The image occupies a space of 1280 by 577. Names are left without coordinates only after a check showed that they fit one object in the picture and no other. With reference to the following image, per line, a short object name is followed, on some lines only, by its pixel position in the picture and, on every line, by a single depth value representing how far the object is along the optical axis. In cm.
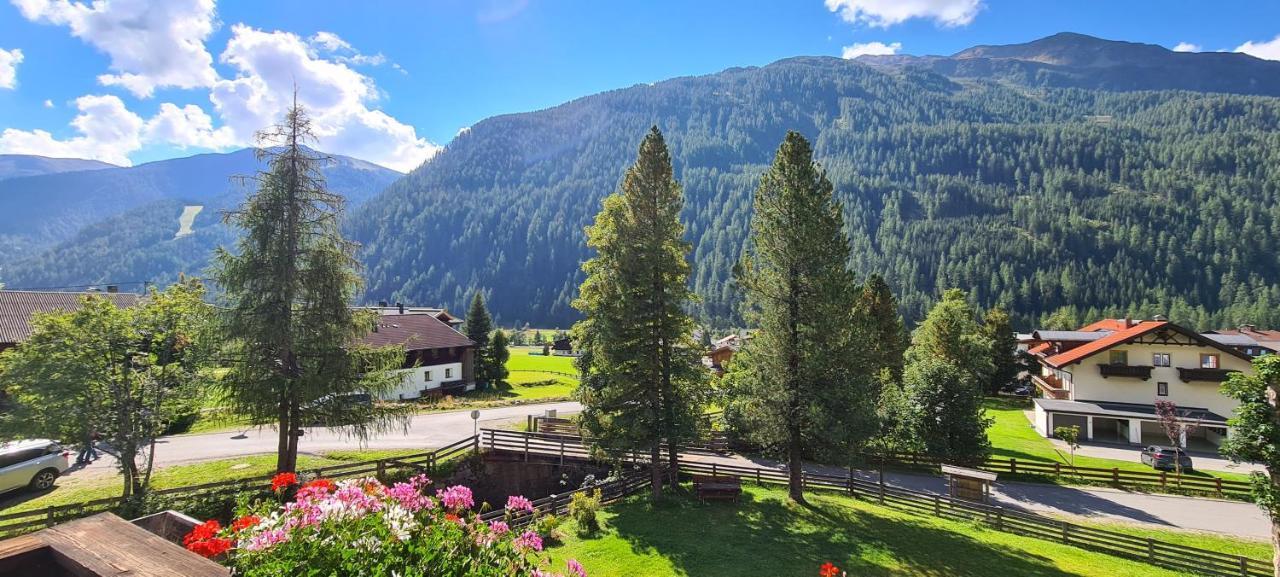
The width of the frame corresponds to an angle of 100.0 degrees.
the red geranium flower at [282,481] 561
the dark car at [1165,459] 3241
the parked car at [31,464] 1945
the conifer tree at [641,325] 2170
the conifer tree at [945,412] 2978
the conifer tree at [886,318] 4425
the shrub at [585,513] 1863
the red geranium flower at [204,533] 357
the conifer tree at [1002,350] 6278
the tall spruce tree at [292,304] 1841
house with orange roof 4181
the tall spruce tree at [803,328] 2109
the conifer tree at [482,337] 5675
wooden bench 2236
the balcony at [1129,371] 4347
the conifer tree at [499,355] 5750
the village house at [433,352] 4806
